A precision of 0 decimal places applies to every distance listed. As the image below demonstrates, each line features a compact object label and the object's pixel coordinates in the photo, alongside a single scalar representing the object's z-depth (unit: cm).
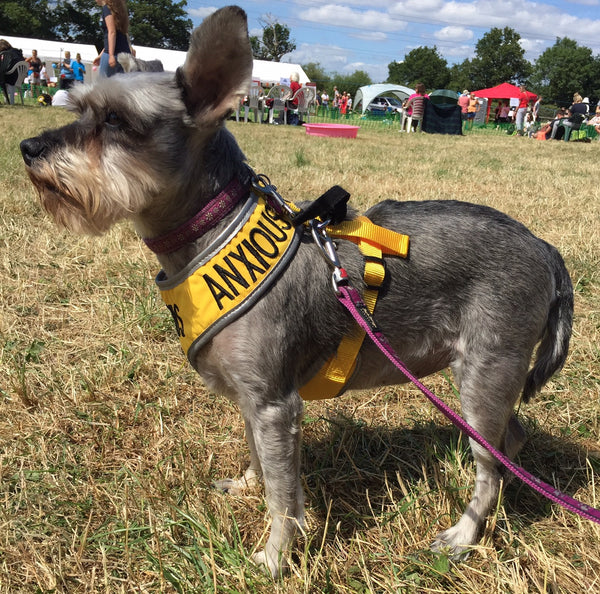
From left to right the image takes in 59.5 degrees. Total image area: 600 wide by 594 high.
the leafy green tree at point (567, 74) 9806
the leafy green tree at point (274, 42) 11909
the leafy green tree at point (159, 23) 9881
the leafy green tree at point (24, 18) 8094
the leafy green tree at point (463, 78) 10356
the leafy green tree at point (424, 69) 11200
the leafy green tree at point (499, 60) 10206
